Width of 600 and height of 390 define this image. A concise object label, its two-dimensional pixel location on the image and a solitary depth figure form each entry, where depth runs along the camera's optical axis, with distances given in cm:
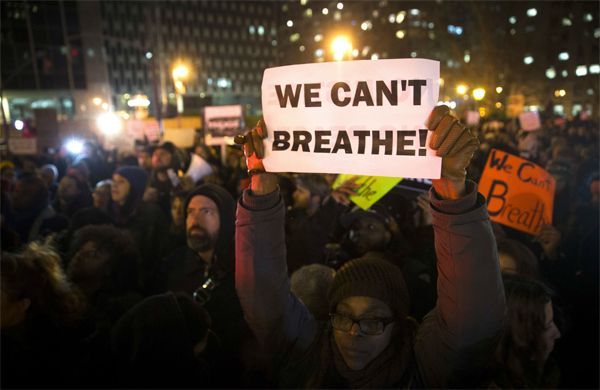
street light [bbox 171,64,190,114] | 1727
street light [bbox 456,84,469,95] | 2588
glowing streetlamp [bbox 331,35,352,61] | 1020
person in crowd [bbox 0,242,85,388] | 213
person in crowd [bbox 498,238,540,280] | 305
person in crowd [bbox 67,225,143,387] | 251
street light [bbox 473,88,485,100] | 1513
